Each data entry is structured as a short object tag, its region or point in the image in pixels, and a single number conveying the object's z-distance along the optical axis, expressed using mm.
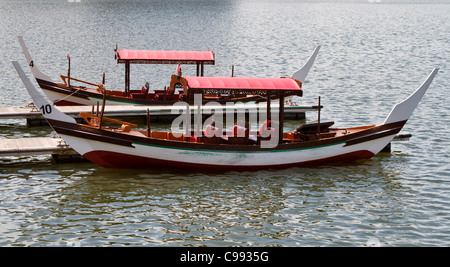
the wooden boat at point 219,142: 23547
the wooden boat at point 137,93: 33556
